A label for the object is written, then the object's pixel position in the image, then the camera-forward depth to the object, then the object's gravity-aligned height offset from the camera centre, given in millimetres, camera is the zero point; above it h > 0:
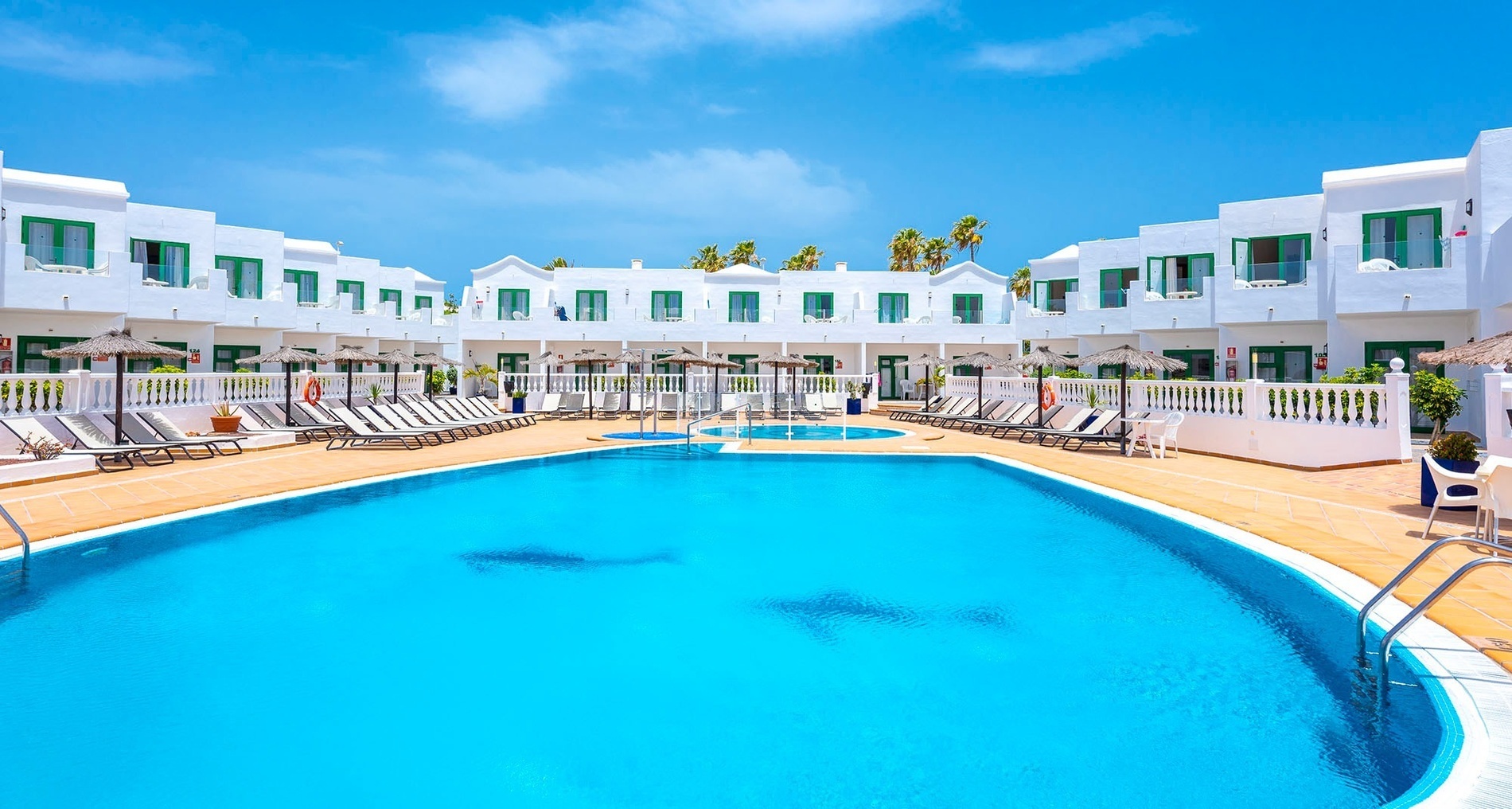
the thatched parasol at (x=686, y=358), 22047 +1356
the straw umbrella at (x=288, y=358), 17031 +1048
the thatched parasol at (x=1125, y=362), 15188 +878
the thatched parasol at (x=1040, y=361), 18484 +1075
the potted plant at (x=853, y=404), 27516 +62
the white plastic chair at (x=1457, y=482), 6617 -725
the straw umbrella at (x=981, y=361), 22628 +1338
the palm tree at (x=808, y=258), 59750 +11348
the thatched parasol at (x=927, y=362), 25938 +1490
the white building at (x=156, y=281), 21781 +4020
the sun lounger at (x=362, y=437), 15289 -608
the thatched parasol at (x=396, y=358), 20547 +1262
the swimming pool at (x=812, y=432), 19094 -671
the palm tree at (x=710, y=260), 62750 +11817
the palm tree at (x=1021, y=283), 52438 +8301
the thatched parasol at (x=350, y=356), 18969 +1242
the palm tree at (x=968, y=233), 53188 +11776
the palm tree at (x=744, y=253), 59500 +11678
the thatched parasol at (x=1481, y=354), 7246 +516
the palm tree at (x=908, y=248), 54562 +10991
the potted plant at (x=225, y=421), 15797 -296
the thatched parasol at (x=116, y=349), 12258 +910
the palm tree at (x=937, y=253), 53469 +10409
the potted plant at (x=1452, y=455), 8172 -521
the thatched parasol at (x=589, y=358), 24703 +1511
